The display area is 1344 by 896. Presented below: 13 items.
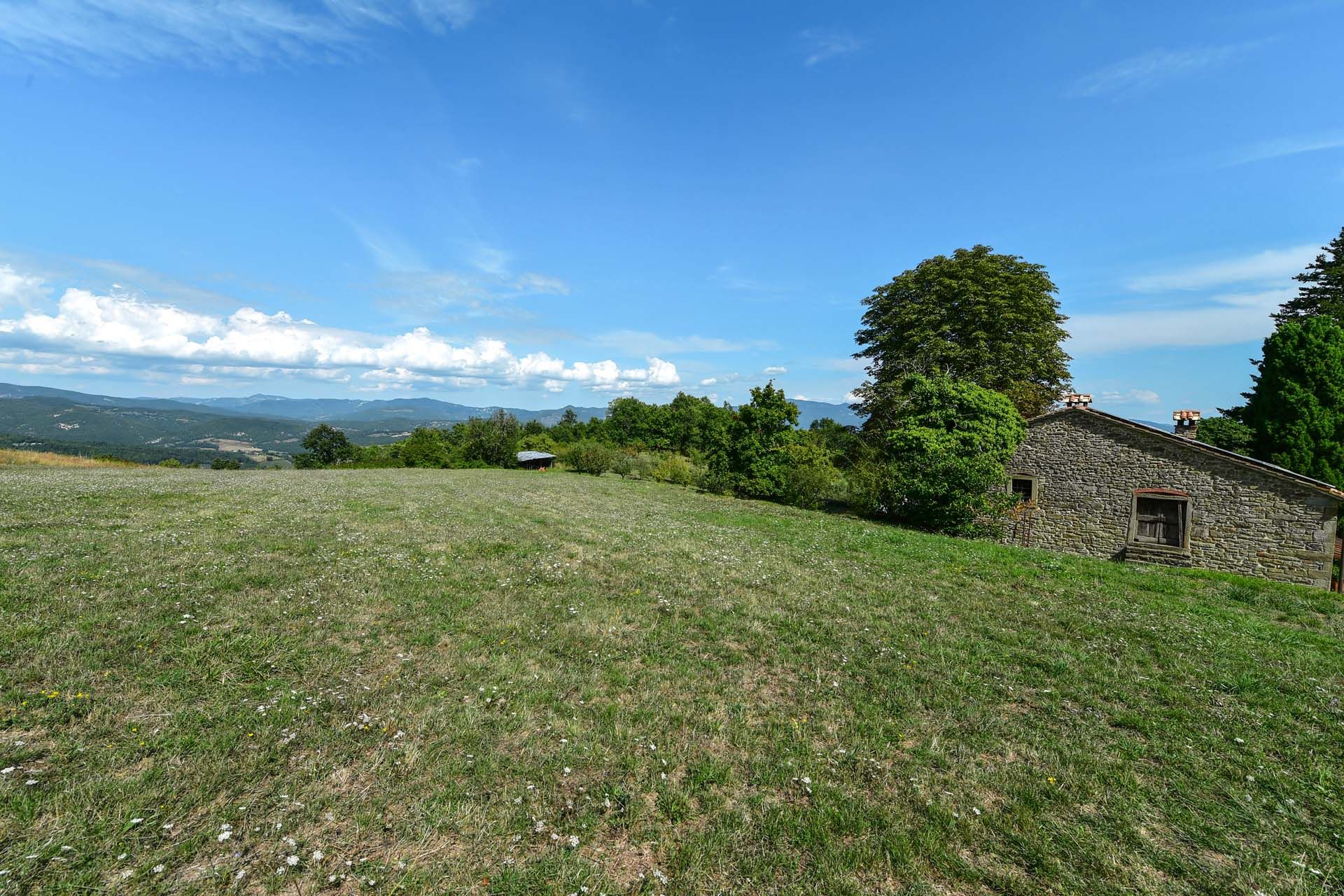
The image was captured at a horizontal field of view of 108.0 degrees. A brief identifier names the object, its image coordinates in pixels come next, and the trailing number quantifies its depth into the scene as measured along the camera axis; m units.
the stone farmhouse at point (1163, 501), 17.97
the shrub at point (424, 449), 72.31
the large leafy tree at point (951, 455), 23.94
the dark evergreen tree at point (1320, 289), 34.09
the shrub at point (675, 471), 49.81
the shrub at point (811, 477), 32.28
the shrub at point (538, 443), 96.38
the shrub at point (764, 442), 36.84
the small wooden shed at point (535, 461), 77.50
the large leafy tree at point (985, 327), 35.09
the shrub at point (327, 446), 98.44
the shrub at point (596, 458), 62.66
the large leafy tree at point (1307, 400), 23.80
